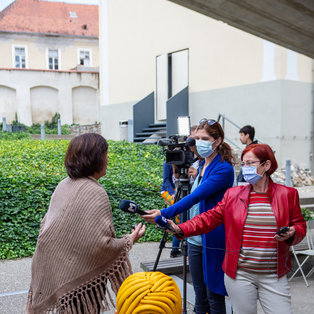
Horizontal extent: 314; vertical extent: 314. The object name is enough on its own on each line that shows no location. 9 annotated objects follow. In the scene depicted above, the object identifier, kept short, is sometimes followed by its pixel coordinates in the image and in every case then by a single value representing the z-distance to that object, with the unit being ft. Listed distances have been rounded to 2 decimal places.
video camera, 11.21
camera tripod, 11.98
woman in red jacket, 8.38
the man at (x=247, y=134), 20.86
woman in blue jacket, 9.87
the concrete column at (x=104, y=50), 60.29
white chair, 17.38
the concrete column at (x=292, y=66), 36.04
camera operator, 11.91
